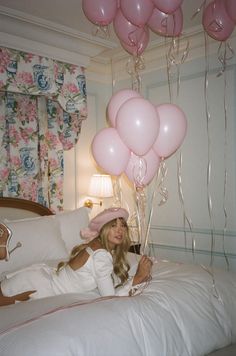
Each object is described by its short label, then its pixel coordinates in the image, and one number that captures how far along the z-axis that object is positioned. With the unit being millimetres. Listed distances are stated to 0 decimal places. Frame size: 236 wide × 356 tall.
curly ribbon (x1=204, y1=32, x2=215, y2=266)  3199
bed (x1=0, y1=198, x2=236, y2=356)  1367
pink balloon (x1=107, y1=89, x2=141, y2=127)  2104
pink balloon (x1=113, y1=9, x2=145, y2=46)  2092
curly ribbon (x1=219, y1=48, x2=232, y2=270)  3021
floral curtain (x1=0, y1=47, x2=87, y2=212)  3025
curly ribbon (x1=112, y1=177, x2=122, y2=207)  3485
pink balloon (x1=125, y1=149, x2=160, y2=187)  2125
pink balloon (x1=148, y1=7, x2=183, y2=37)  2018
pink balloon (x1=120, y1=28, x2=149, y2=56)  2154
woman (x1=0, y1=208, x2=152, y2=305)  1906
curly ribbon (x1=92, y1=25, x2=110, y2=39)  3011
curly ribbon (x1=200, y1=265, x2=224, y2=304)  1967
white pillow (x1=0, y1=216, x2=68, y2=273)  2404
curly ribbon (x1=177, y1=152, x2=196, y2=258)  3293
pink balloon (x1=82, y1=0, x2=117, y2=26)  1984
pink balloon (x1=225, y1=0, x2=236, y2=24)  1842
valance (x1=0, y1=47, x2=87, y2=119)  2930
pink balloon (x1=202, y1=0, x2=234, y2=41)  1967
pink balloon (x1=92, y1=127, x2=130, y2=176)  2088
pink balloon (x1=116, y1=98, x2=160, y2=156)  1833
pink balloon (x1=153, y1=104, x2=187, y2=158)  2000
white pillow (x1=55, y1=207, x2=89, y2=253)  2830
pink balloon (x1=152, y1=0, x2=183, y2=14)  1825
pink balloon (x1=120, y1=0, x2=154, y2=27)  1861
